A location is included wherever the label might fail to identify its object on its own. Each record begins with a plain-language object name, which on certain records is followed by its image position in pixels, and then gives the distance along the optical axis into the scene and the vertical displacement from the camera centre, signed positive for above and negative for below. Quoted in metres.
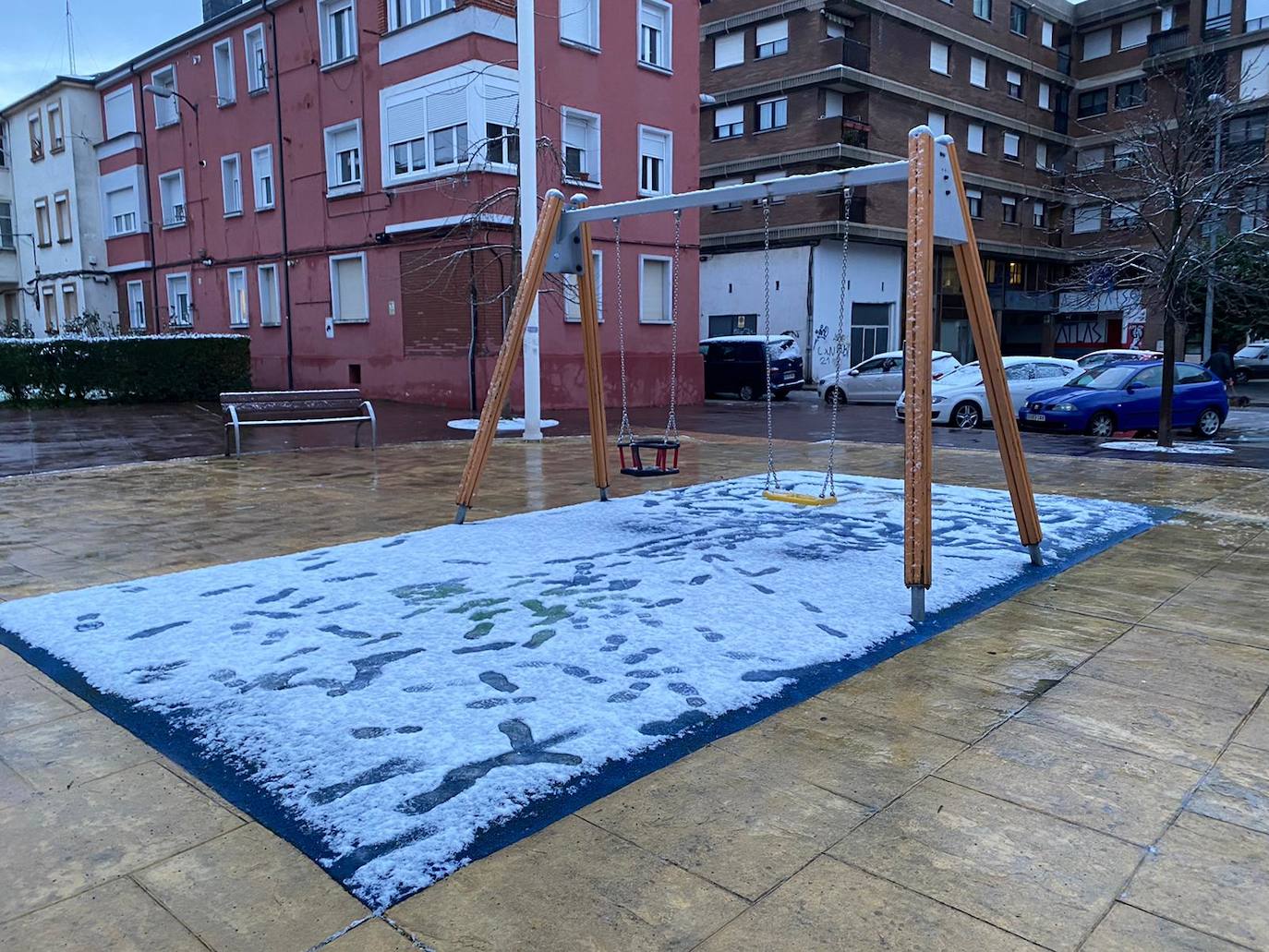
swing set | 4.68 +0.27
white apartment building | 31.66 +5.62
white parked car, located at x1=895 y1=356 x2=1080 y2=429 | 17.89 -0.64
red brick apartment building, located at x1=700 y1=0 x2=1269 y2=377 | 32.25 +8.77
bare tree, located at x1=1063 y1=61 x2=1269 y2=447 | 13.18 +2.23
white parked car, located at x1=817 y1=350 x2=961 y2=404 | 23.83 -0.60
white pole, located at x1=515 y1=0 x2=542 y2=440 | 12.98 +3.04
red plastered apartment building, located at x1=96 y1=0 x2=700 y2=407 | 19.16 +4.36
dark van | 25.28 -0.24
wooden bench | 11.91 -0.56
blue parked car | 15.55 -0.87
